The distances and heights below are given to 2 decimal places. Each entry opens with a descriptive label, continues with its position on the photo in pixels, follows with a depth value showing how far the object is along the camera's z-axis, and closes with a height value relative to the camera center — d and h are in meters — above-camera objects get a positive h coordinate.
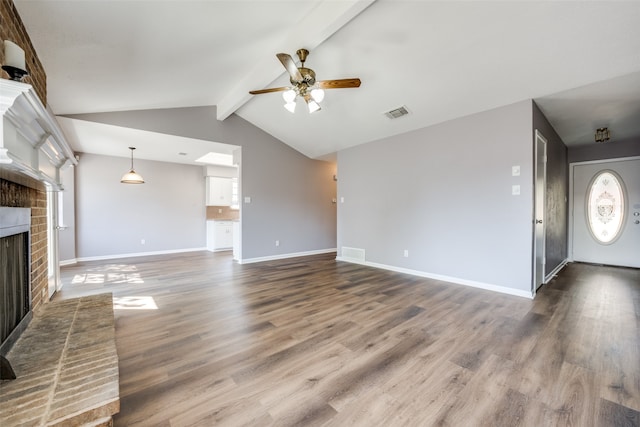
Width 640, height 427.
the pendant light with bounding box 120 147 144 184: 5.50 +0.72
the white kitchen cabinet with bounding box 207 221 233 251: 7.11 -0.64
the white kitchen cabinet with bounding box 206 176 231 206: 7.29 +0.61
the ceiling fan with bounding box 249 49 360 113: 2.52 +1.34
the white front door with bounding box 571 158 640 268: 4.69 -0.02
